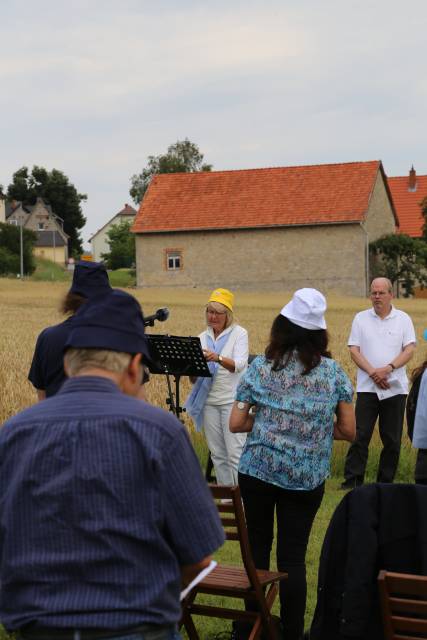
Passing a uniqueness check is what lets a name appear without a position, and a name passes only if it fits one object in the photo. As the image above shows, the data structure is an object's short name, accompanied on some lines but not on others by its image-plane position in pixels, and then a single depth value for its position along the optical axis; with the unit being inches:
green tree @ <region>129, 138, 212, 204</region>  3393.2
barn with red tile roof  2265.0
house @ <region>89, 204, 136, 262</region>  5452.8
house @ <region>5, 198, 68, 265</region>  4820.4
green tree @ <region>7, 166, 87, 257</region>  4894.2
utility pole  2946.6
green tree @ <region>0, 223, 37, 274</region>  3191.4
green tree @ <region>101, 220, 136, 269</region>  3954.2
